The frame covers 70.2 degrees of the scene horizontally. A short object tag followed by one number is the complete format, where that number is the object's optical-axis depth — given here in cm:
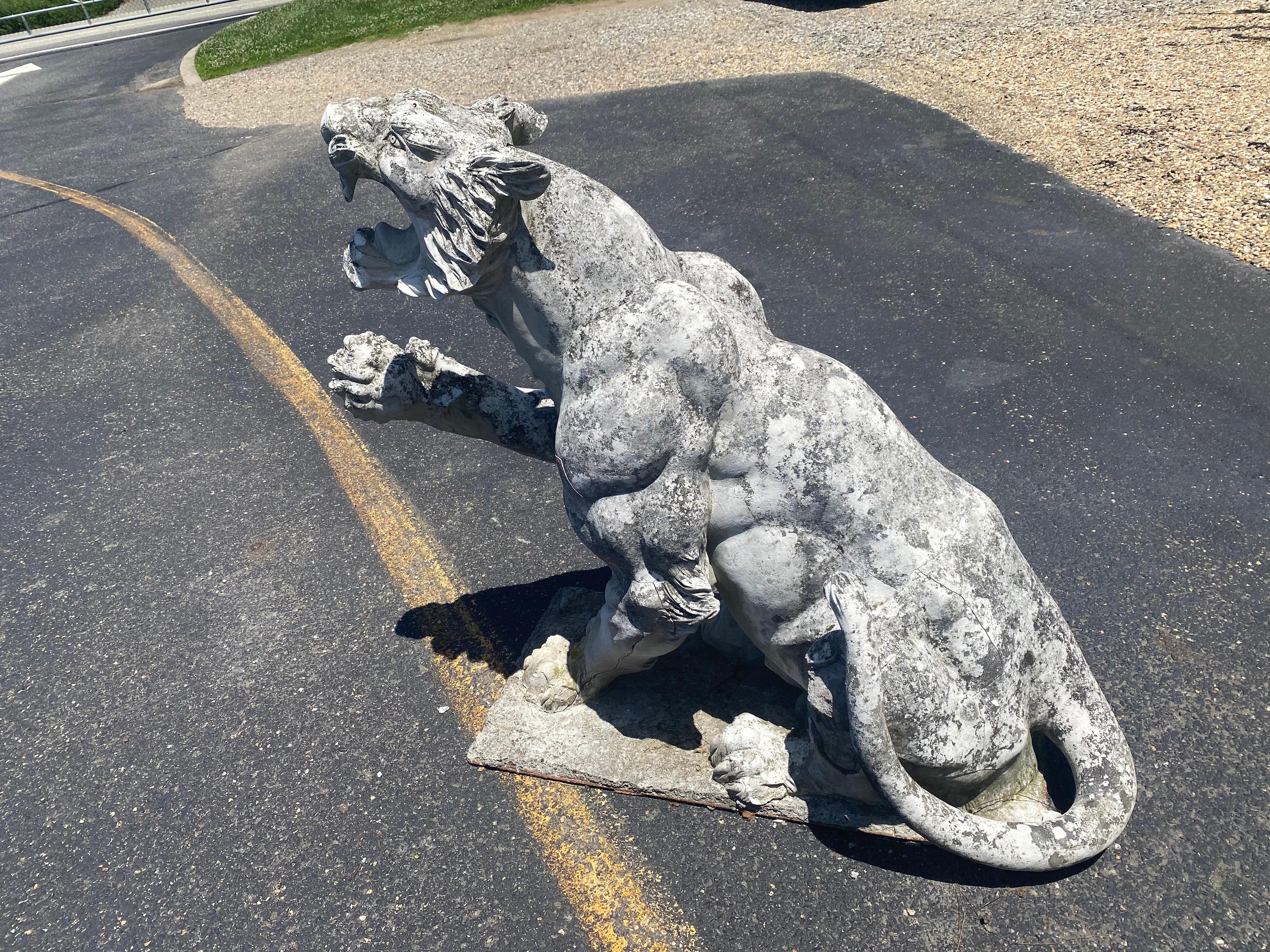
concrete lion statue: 241
